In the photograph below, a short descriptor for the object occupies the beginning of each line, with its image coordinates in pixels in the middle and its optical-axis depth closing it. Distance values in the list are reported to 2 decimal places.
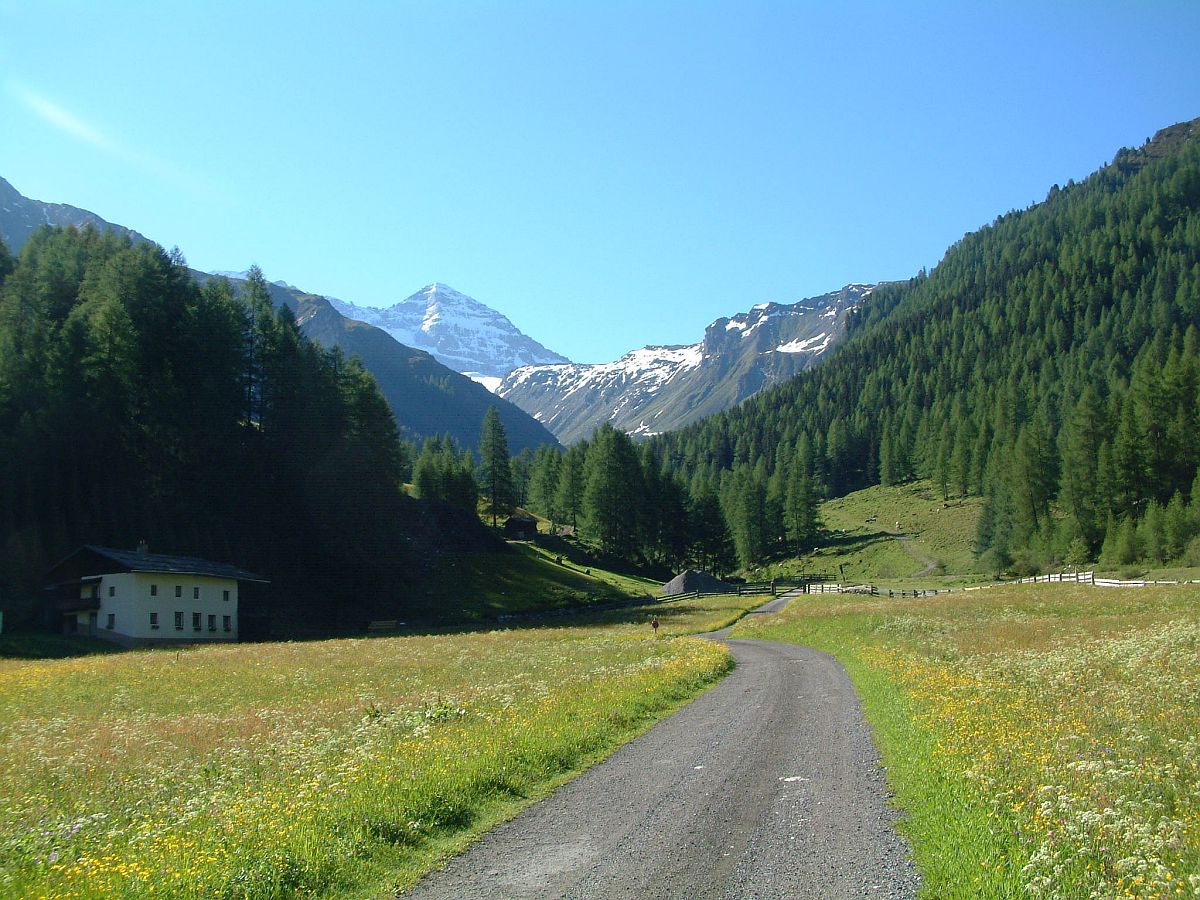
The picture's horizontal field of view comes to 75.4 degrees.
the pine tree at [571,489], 127.31
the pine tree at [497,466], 118.62
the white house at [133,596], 53.84
